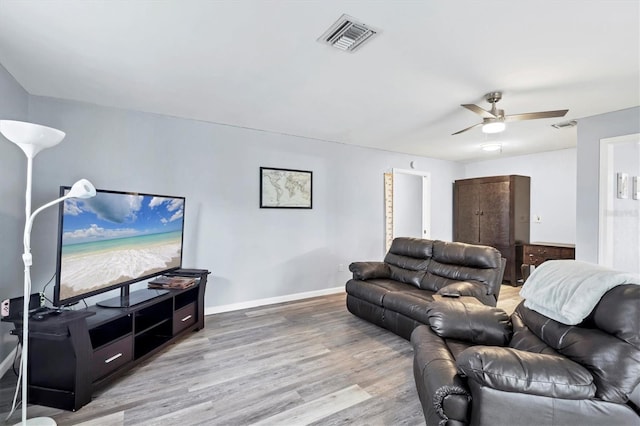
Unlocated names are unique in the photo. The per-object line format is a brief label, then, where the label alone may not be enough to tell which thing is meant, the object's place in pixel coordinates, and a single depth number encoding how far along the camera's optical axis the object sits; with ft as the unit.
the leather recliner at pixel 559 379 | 4.26
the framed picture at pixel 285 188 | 14.28
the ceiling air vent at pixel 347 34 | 6.22
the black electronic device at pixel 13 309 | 6.54
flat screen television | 7.10
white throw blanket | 4.99
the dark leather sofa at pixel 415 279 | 10.12
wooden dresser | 16.31
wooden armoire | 18.65
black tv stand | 6.54
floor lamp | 5.48
